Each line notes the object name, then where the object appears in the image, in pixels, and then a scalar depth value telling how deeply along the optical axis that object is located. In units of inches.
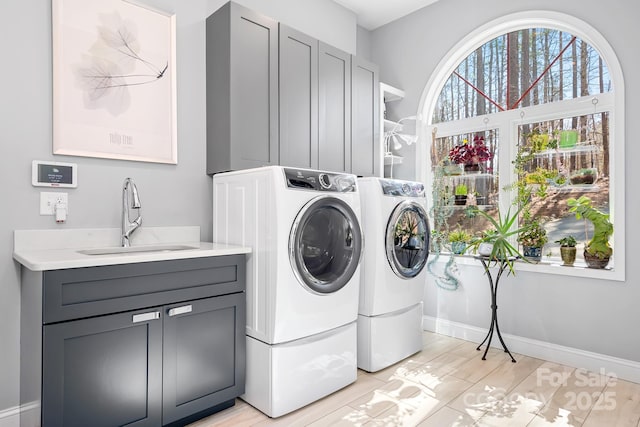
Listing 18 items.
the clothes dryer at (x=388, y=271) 99.9
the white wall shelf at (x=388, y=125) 136.5
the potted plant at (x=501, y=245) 108.7
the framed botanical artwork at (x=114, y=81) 78.2
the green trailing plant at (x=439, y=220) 134.3
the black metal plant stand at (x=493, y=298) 110.7
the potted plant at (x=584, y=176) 106.9
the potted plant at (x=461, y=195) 131.9
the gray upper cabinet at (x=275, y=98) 93.5
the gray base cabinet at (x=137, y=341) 58.7
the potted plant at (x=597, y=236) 100.8
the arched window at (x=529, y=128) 105.1
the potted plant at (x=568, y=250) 107.6
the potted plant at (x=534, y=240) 113.7
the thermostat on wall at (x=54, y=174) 75.5
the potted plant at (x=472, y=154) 126.4
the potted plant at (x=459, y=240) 130.5
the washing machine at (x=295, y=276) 77.6
